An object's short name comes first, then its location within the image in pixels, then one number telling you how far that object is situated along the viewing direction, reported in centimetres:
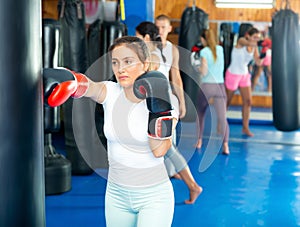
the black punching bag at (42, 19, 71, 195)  336
